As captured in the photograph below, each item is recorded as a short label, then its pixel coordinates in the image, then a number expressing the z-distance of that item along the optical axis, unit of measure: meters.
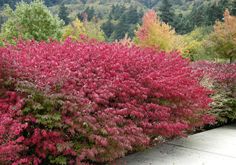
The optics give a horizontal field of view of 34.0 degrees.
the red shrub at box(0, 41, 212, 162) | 4.45
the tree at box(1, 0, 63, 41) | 15.34
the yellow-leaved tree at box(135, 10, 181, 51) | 20.22
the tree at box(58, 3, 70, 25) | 51.44
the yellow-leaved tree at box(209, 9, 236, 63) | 18.05
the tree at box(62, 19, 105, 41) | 26.09
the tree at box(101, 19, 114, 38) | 49.62
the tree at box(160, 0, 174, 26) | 42.17
